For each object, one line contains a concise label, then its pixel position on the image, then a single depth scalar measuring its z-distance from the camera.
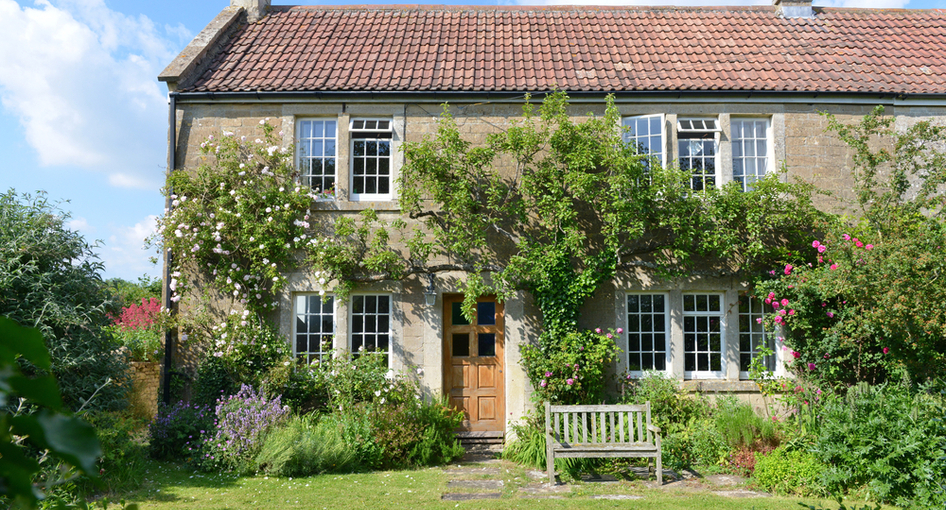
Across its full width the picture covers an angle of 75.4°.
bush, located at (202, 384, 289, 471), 8.35
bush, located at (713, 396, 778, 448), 8.68
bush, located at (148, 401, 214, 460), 8.95
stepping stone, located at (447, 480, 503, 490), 7.86
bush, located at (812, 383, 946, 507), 6.68
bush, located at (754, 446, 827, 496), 7.48
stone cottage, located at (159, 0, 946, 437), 10.23
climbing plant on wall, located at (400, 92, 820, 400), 9.53
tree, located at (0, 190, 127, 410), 7.30
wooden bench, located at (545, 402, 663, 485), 8.05
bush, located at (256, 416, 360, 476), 8.13
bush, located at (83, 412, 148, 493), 7.36
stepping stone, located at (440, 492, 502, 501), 7.30
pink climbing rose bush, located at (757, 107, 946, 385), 7.87
